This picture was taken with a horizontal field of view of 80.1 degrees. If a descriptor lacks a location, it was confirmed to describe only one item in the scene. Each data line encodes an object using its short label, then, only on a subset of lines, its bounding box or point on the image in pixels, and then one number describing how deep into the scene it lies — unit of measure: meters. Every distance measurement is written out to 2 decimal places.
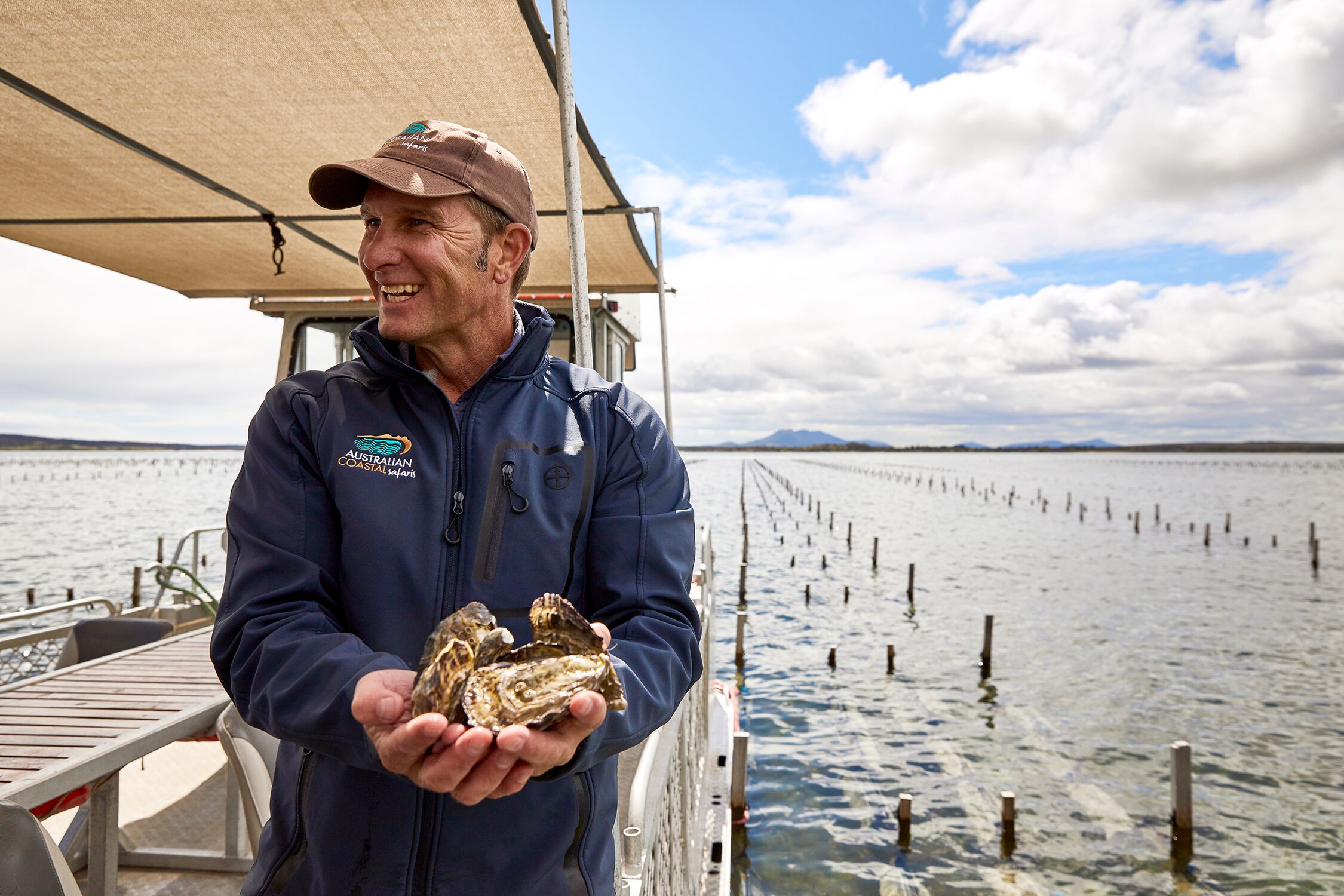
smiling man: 1.57
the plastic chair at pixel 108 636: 5.09
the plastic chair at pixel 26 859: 2.02
